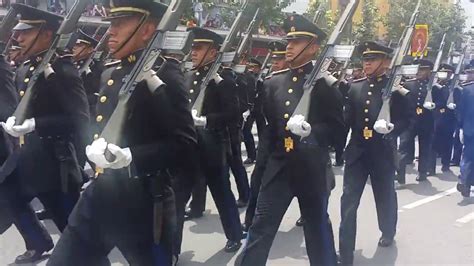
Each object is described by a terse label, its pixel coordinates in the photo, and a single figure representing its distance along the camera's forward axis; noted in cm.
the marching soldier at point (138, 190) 278
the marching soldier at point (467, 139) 737
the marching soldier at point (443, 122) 953
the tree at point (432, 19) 2762
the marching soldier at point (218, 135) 520
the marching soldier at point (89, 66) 777
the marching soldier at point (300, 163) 382
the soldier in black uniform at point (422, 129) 877
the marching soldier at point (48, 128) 412
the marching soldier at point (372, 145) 507
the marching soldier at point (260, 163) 499
